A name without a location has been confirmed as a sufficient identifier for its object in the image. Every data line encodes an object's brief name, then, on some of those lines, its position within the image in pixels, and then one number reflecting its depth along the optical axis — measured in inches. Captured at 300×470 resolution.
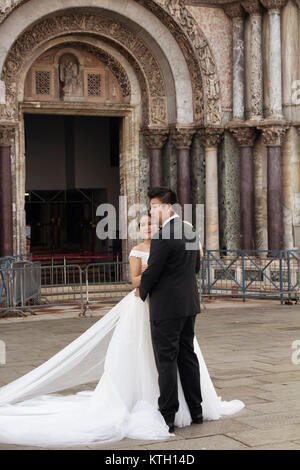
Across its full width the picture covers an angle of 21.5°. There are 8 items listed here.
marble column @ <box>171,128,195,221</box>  707.4
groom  244.8
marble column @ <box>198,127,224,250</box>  710.5
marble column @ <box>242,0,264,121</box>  685.9
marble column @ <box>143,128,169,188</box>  713.6
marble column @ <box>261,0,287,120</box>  677.9
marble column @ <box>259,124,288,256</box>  685.9
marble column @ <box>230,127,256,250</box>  698.8
